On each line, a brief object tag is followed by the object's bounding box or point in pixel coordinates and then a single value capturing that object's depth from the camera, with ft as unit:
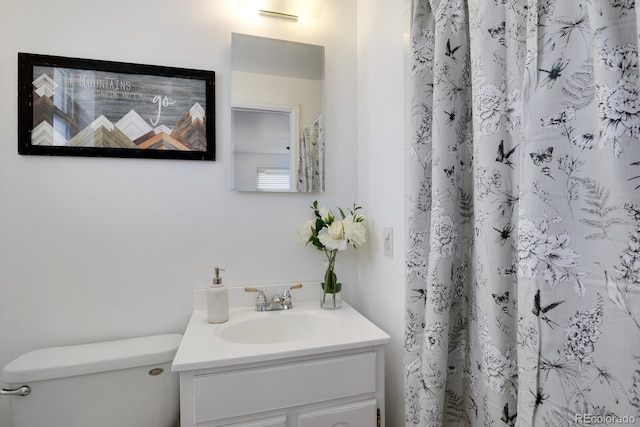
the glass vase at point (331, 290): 4.33
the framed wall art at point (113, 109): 3.77
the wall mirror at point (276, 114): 4.40
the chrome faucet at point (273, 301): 4.24
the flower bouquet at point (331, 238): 4.16
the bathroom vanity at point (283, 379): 2.83
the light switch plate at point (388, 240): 3.92
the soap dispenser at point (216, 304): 3.78
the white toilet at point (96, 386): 3.16
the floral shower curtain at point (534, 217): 1.58
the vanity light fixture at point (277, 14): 4.54
